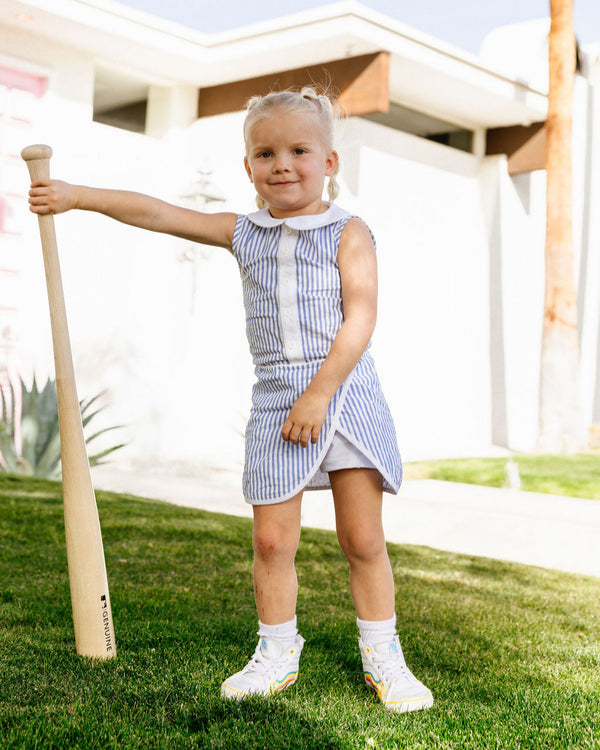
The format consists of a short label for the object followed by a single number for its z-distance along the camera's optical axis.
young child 1.99
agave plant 6.64
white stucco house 7.93
